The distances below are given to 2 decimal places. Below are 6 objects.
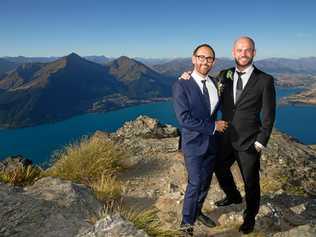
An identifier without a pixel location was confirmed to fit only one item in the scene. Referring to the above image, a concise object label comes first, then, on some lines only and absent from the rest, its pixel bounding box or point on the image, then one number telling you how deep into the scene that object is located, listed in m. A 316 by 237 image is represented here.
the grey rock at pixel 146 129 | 10.20
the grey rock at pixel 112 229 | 2.64
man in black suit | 3.61
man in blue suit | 3.53
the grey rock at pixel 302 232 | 3.21
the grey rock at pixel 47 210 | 3.03
